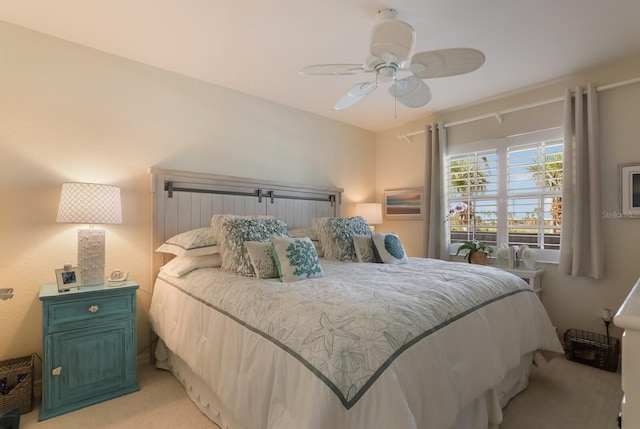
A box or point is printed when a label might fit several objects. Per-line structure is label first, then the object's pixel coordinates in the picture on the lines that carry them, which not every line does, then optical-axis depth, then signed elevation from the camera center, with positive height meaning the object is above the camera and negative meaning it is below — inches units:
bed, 43.2 -22.4
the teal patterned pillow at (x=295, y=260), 79.2 -11.4
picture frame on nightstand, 79.8 -16.0
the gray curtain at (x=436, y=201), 149.0 +6.5
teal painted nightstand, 75.6 -33.0
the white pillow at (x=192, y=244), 93.4 -8.6
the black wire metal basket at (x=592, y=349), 99.7 -44.0
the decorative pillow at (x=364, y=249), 110.2 -12.0
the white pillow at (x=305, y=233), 125.8 -7.2
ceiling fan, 65.8 +35.6
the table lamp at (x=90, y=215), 82.4 +0.2
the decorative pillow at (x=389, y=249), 107.1 -11.8
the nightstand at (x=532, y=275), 117.3 -22.9
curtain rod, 103.9 +42.6
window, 122.4 +9.8
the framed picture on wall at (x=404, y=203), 163.3 +6.2
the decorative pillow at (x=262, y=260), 82.7 -11.9
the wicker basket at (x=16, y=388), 74.7 -41.2
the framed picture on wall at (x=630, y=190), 102.4 +7.8
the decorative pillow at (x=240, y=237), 87.7 -6.3
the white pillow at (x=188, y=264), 92.0 -14.5
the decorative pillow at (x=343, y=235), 113.0 -7.4
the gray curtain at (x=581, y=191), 106.0 +8.1
